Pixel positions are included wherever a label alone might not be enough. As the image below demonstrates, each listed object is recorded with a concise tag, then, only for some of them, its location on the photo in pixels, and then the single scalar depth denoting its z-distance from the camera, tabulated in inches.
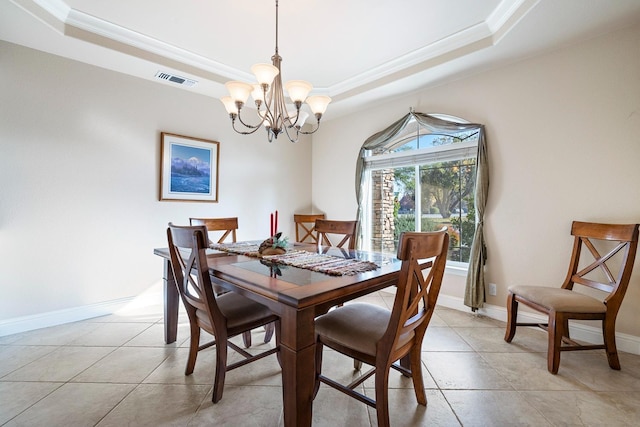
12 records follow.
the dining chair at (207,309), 55.6
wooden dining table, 42.2
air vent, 113.7
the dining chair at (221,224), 102.2
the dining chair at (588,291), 71.2
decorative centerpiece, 75.5
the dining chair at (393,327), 44.6
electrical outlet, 107.7
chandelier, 71.1
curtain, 107.3
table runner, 58.4
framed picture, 123.0
